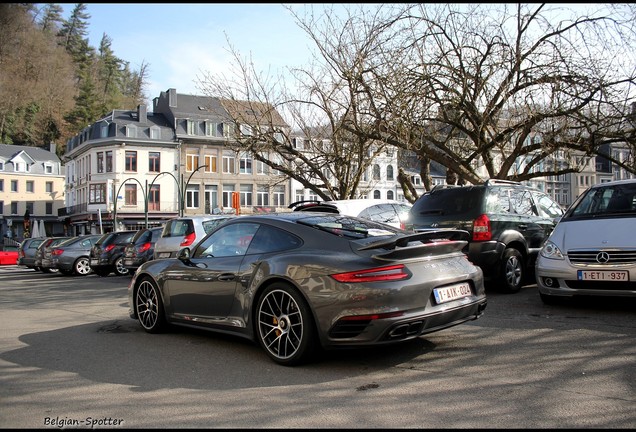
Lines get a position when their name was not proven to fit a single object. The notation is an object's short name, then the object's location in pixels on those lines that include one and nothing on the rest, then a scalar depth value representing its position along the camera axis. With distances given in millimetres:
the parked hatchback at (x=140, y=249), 16047
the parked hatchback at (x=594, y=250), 6605
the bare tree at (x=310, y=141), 18717
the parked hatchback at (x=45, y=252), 21016
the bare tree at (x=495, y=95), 13469
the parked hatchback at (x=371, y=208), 10988
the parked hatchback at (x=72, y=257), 20438
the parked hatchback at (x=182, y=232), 13156
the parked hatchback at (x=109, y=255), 18125
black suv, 8750
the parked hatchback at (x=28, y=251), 23469
